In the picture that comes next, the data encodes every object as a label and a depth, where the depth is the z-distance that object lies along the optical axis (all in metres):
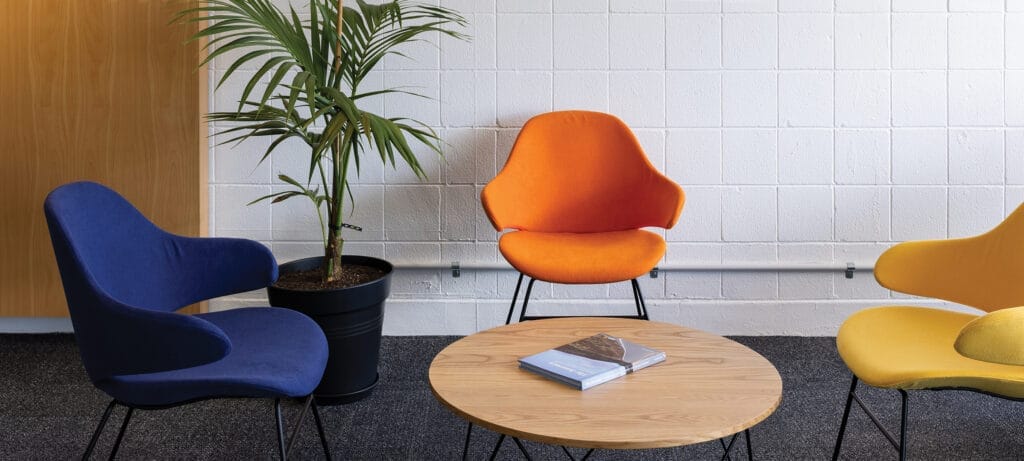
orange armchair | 3.28
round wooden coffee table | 1.64
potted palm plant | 2.66
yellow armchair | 1.95
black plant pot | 2.84
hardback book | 1.89
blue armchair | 1.90
